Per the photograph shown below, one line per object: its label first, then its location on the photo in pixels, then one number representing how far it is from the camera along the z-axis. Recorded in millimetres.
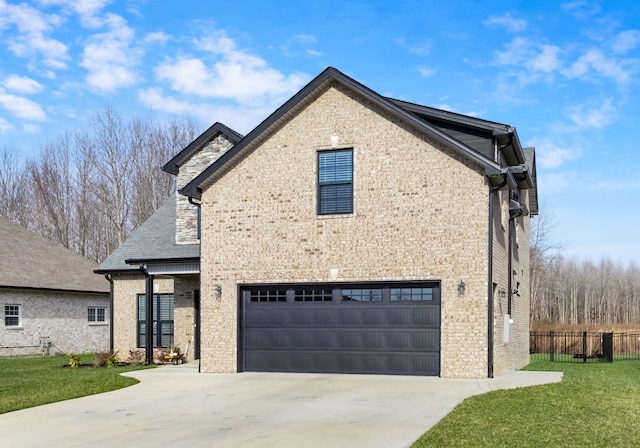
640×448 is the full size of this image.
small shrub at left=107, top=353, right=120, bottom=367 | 22812
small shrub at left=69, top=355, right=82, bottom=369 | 22553
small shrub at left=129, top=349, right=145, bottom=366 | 23672
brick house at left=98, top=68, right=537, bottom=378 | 17328
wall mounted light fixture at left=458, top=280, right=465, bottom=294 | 17156
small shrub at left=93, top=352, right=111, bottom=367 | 22797
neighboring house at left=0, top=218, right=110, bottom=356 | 29578
